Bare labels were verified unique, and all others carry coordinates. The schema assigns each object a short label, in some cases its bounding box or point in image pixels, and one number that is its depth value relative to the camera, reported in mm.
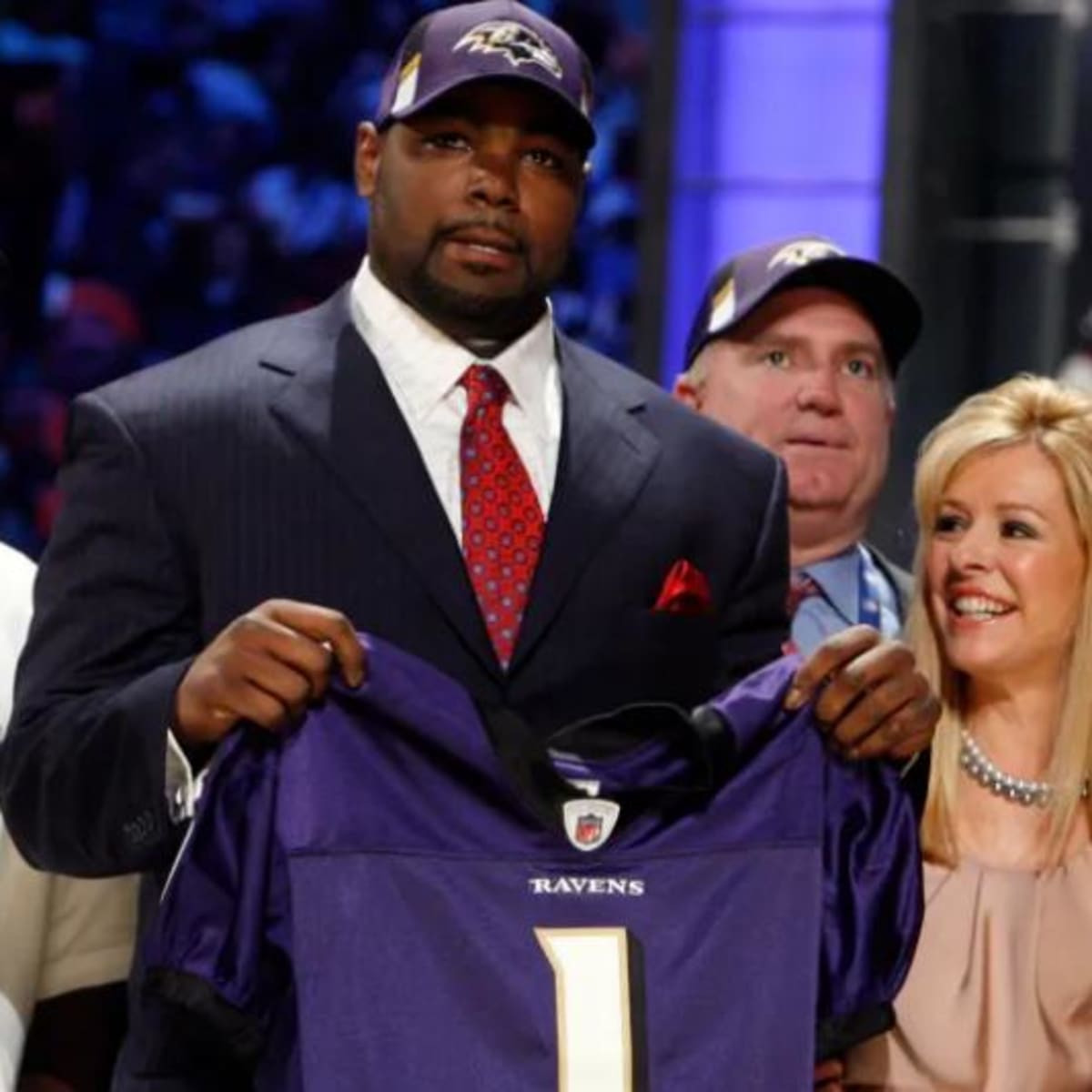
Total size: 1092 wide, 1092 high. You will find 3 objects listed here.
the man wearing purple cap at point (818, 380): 7984
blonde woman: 6625
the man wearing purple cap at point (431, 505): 5937
